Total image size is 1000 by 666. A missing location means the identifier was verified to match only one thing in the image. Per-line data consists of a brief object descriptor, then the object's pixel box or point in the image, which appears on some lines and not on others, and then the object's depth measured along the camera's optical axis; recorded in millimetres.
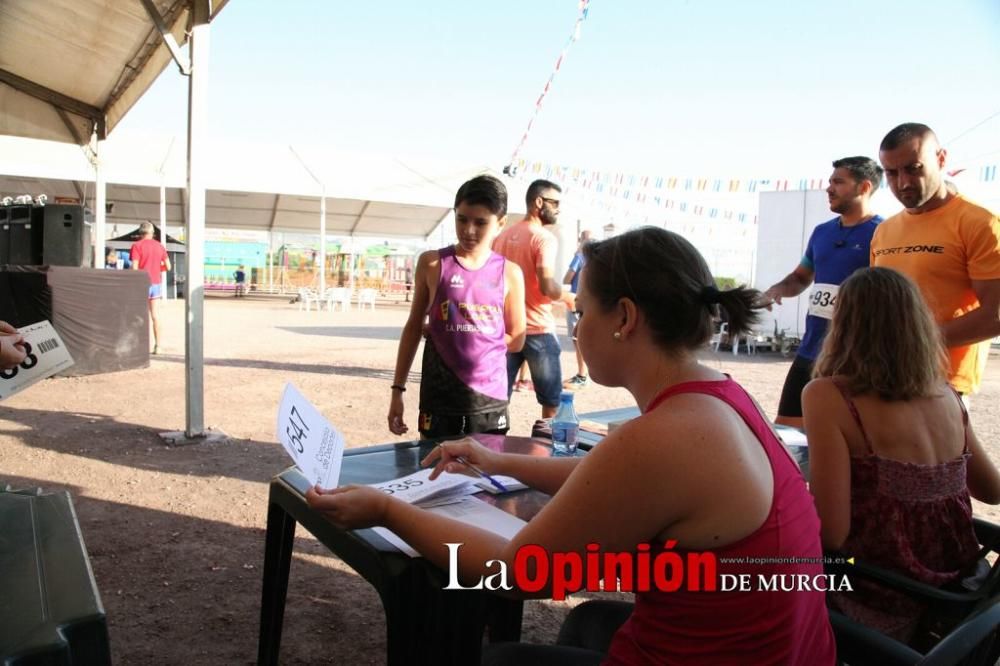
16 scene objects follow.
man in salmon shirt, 4004
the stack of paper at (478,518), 1384
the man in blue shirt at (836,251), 3539
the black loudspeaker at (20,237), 9242
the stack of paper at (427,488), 1575
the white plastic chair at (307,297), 20500
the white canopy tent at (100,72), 5133
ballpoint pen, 1707
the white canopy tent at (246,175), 17828
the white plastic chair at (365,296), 21141
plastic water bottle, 2115
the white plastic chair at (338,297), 20516
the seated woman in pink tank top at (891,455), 1676
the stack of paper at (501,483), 1693
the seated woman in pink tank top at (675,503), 1011
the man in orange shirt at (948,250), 2576
